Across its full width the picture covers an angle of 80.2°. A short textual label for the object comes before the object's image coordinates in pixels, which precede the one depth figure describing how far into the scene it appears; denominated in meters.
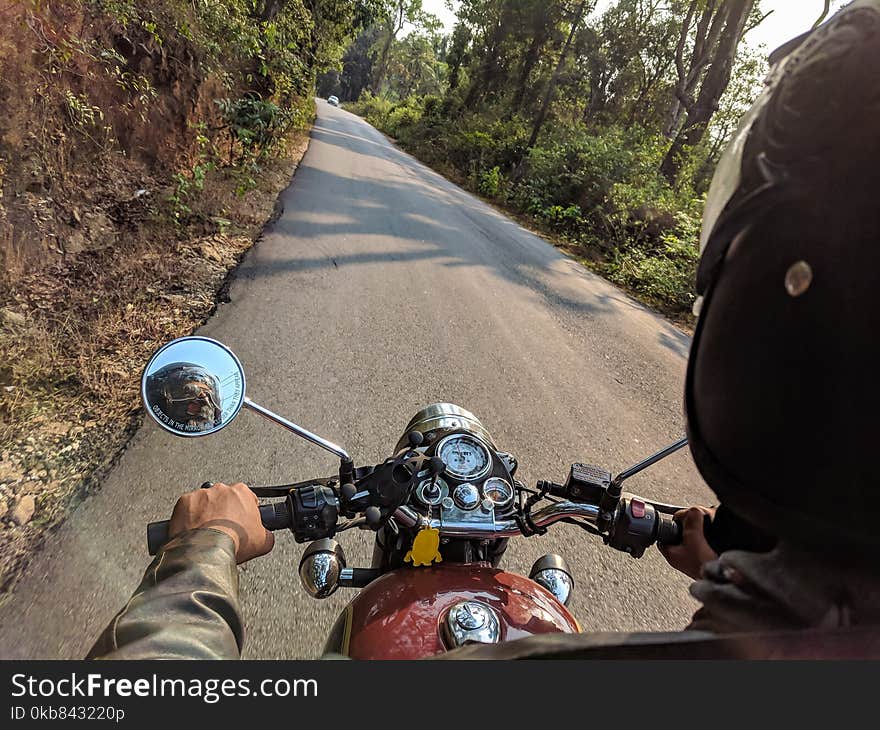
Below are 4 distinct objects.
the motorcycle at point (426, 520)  1.10
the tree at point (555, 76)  17.06
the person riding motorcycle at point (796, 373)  0.58
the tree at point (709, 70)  12.34
